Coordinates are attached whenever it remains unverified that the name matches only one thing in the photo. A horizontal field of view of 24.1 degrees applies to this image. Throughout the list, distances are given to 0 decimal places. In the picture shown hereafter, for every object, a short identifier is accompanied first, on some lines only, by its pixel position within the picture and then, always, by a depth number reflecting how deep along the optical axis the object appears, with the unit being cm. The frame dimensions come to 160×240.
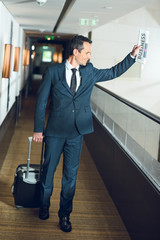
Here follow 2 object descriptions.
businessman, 359
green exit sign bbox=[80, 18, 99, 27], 777
